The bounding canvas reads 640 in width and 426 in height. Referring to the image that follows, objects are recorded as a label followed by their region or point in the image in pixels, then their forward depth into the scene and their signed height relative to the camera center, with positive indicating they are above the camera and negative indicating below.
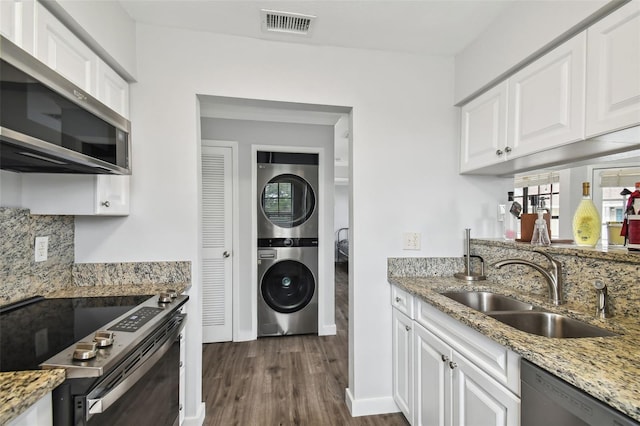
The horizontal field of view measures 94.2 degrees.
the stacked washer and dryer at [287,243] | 3.29 -0.38
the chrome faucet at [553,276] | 1.44 -0.32
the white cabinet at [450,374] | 1.07 -0.73
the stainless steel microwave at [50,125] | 0.84 +0.29
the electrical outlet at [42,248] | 1.49 -0.21
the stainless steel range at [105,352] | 0.86 -0.47
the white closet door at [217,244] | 3.16 -0.38
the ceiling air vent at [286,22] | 1.66 +1.09
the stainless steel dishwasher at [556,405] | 0.73 -0.53
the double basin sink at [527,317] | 1.22 -0.50
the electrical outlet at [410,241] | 2.08 -0.22
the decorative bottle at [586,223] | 1.49 -0.05
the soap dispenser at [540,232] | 1.68 -0.12
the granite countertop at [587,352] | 0.73 -0.44
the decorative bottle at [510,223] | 2.06 -0.09
